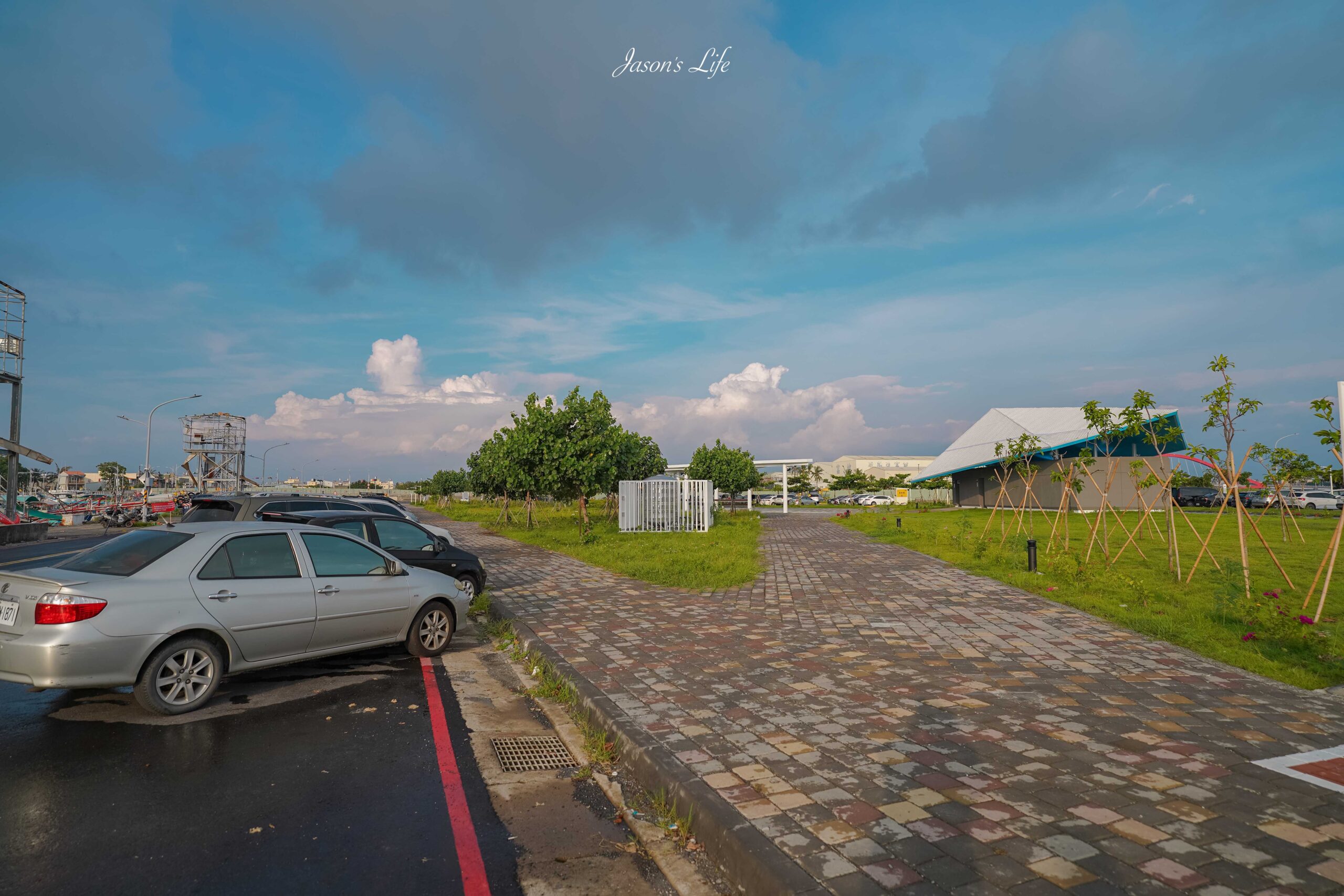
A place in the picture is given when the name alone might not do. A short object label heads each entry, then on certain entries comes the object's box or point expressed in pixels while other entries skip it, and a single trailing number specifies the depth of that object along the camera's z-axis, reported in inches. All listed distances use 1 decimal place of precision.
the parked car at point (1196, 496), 2050.9
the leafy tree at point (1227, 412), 387.9
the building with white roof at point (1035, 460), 1785.2
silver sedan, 200.8
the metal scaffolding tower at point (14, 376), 1157.7
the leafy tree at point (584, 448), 927.7
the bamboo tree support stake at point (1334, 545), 293.9
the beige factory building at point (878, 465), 5733.3
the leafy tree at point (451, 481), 2432.3
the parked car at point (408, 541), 370.0
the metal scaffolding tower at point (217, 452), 1854.1
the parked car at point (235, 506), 400.8
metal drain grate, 194.5
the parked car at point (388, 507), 478.9
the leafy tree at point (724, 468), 1774.1
